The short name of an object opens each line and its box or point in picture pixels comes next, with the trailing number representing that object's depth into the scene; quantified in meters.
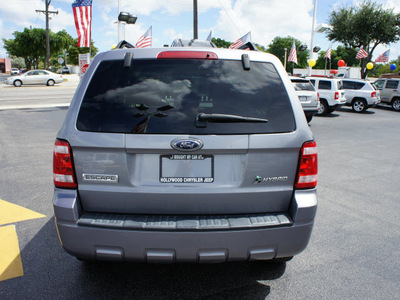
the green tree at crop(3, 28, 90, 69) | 70.69
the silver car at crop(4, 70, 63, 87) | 33.09
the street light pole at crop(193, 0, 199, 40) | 21.47
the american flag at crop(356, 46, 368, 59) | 29.68
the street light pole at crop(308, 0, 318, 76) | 30.14
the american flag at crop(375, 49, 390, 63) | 29.66
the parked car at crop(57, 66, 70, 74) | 72.96
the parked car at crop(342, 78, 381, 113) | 19.38
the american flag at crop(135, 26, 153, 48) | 17.38
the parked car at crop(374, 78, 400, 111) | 21.80
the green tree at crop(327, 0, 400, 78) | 37.38
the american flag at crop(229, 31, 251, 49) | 19.02
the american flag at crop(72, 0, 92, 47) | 14.45
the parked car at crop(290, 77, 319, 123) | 14.08
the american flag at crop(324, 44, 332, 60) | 33.91
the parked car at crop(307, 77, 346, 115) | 17.48
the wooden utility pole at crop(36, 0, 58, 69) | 39.69
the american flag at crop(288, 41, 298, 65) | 26.45
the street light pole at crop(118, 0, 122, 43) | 16.88
